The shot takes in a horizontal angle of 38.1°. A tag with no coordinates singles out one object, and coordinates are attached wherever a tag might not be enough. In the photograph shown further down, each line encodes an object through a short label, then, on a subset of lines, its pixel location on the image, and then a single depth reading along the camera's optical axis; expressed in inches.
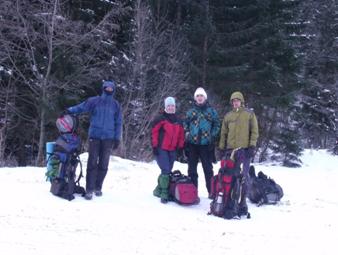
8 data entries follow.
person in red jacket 317.1
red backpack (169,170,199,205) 307.3
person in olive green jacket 305.1
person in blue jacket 301.7
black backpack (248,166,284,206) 334.0
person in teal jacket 319.0
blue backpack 285.9
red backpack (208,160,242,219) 289.0
